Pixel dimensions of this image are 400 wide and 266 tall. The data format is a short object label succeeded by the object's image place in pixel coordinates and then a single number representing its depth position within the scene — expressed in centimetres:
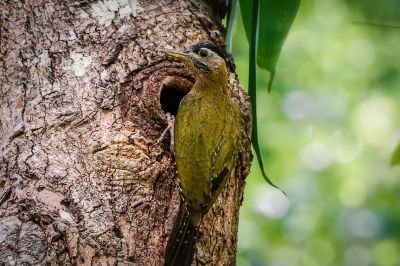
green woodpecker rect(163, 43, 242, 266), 748
